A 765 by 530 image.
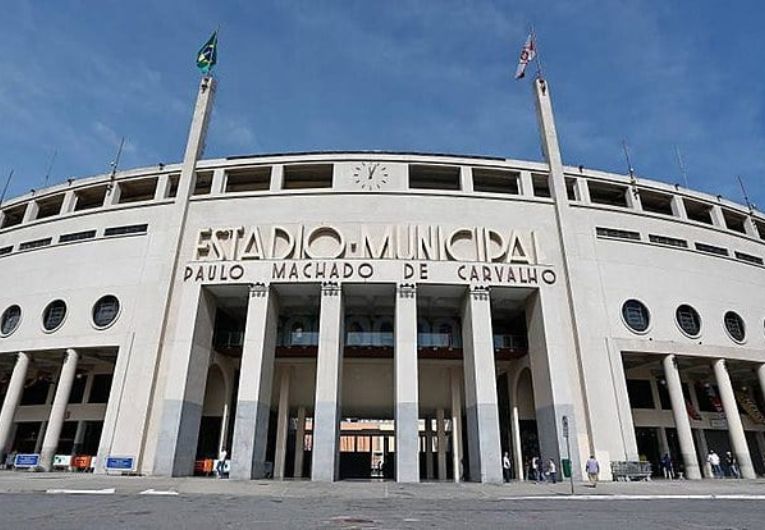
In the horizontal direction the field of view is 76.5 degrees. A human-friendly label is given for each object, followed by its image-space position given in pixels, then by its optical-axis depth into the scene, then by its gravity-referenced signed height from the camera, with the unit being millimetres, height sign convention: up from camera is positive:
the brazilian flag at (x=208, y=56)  38031 +29330
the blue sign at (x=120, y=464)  26328 -384
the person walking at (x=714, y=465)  31531 -388
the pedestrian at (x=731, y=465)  32509 -433
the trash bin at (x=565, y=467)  23875 -416
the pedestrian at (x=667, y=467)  32031 -524
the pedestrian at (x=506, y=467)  30238 -531
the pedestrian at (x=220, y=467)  27891 -547
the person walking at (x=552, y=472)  26000 -697
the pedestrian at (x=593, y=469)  22531 -467
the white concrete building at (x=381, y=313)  27828 +8881
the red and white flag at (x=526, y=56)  34500 +26724
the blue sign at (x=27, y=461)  29125 -277
